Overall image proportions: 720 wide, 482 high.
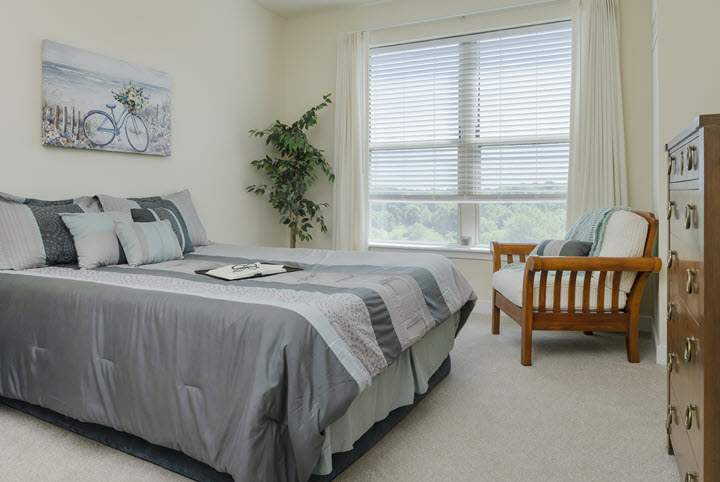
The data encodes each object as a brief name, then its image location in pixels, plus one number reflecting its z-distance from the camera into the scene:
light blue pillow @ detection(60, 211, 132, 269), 2.45
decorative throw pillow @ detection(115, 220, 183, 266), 2.56
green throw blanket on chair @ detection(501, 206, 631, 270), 3.13
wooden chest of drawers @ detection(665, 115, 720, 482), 1.10
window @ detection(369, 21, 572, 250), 3.95
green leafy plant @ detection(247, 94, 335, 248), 4.40
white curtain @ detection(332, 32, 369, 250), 4.50
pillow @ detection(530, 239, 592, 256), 3.10
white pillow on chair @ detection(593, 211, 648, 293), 2.93
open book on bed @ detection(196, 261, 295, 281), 2.12
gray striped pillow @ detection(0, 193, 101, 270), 2.31
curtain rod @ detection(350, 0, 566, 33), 3.84
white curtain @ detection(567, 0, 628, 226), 3.60
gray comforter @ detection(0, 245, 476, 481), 1.40
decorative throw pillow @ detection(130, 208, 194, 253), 2.88
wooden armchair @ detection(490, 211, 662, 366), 2.90
